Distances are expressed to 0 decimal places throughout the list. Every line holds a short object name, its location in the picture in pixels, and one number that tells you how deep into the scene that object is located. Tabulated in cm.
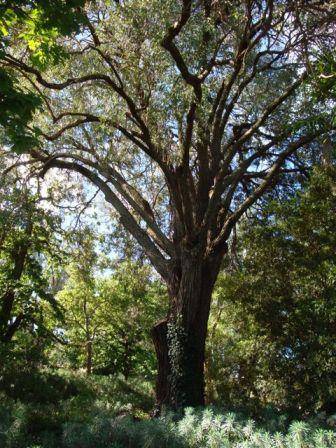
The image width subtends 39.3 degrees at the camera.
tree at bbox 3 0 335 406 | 785
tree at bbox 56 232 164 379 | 1797
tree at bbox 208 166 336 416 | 796
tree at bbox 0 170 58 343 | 885
